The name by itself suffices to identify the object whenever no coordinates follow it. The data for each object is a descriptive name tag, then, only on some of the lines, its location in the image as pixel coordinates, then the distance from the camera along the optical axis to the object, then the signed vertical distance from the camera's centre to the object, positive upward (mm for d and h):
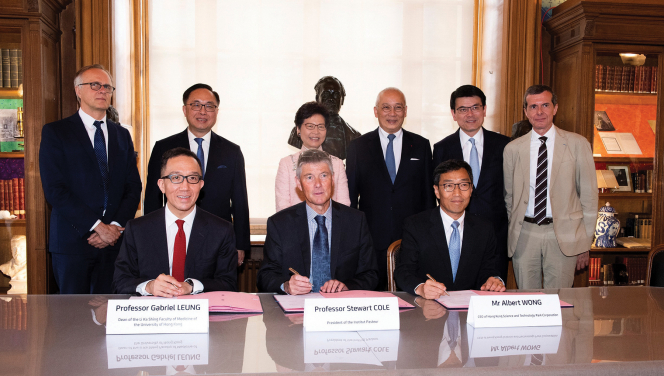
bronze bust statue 4211 +303
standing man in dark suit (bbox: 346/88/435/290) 3143 -77
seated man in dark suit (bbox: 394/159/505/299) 2258 -348
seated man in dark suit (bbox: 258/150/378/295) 2203 -341
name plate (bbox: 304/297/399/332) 1460 -431
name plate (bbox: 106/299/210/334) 1416 -423
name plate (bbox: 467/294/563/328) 1521 -438
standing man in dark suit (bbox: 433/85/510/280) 3096 +41
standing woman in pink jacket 2928 -23
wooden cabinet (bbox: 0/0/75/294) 3430 +371
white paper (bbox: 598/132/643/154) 4152 +157
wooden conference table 1192 -470
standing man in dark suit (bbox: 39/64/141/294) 2828 -157
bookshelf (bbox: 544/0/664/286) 3918 +583
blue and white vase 4211 -529
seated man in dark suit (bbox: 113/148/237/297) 2041 -319
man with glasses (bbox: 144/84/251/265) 3096 -29
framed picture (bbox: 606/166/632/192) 4203 -114
